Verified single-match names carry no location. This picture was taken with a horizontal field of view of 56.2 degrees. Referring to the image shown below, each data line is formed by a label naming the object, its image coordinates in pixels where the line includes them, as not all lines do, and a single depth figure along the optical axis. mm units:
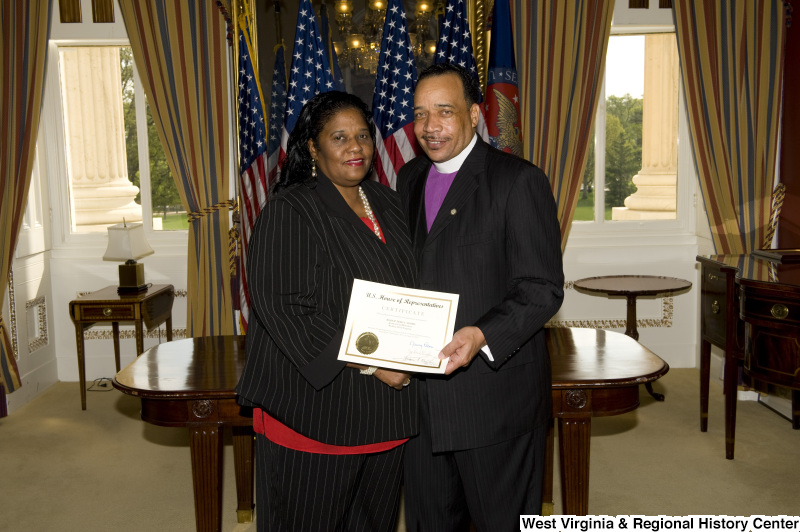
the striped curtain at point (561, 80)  5316
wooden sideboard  3316
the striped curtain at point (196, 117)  5312
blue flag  4887
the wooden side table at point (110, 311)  4965
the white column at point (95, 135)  5820
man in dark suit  1996
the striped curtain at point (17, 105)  4871
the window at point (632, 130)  5914
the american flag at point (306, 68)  4805
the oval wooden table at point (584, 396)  2734
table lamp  4988
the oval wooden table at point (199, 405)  2748
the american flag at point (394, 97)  4934
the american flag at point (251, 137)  5047
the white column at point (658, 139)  5984
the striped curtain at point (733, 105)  5113
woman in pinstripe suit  1947
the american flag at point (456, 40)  4965
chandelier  5371
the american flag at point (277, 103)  5203
